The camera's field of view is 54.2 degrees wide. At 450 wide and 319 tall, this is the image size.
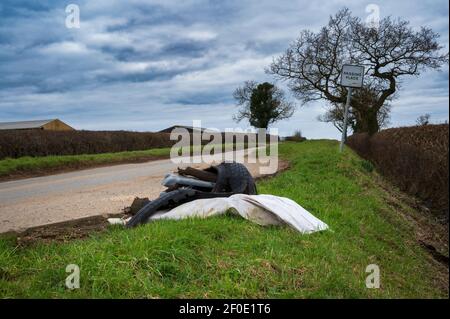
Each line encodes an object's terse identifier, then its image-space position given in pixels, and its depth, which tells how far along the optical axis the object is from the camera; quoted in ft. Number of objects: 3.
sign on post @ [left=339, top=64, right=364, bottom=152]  53.57
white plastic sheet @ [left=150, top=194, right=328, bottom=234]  18.89
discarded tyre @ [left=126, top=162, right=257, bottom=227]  20.08
